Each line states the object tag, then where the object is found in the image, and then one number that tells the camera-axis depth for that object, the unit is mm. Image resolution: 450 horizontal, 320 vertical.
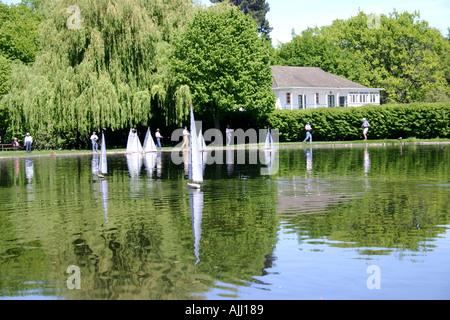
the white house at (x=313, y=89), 78312
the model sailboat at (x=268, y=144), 48312
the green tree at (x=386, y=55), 89875
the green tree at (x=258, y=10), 99456
